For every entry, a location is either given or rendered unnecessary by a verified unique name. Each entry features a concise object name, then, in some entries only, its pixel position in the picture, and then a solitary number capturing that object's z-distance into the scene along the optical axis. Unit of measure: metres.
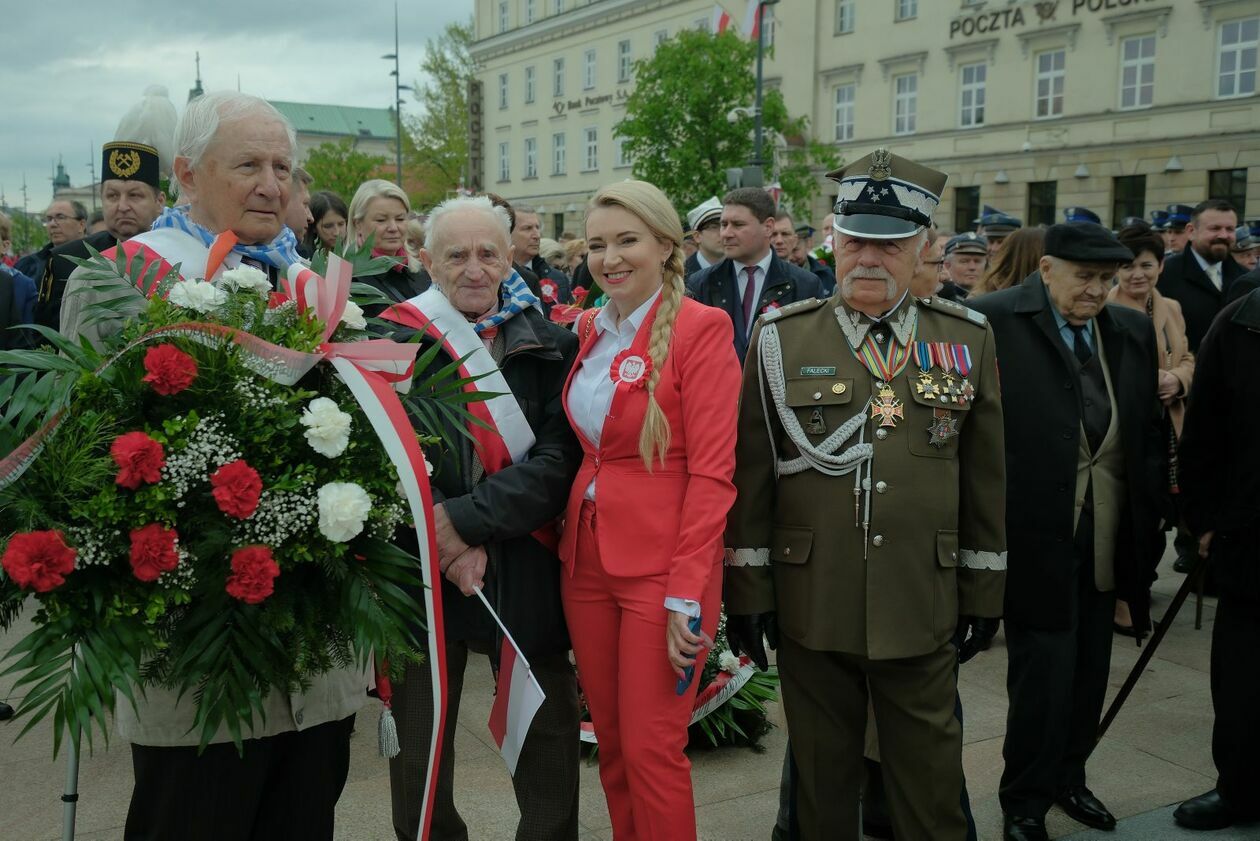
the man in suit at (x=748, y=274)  6.12
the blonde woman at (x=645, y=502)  2.96
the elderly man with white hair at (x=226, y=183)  2.49
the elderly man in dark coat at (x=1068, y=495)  3.68
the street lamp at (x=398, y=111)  40.65
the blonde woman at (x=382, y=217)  5.44
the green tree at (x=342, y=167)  39.19
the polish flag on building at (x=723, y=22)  29.28
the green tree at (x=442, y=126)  48.22
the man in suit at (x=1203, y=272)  7.69
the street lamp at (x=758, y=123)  23.53
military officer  2.99
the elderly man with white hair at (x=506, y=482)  3.09
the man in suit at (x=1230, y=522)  3.88
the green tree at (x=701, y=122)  31.64
